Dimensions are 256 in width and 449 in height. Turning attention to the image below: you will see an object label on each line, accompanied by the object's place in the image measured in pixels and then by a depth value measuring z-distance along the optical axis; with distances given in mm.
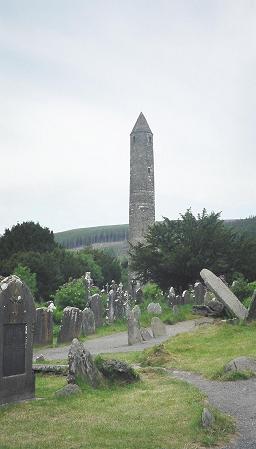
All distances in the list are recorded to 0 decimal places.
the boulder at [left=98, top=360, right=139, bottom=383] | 9461
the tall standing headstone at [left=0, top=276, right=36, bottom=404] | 8281
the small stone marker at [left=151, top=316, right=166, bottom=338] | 18359
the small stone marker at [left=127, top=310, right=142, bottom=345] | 17188
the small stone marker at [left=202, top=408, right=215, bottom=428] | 6605
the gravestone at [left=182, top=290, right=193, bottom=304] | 28625
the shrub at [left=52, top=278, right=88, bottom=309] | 25953
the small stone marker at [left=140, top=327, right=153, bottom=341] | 17891
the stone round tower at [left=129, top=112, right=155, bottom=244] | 53469
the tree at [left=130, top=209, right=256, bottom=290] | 31297
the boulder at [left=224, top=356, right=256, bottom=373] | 10320
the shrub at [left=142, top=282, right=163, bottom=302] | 34112
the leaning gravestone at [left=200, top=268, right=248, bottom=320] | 17750
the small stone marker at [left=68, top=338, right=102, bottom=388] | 8836
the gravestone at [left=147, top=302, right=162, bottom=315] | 24870
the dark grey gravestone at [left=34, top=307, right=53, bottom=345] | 18625
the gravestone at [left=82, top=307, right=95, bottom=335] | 20422
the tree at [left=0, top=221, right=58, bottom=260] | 52128
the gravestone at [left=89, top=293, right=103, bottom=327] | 22797
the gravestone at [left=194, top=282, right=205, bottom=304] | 28375
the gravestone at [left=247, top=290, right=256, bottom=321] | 16703
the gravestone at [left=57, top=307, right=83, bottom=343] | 18641
